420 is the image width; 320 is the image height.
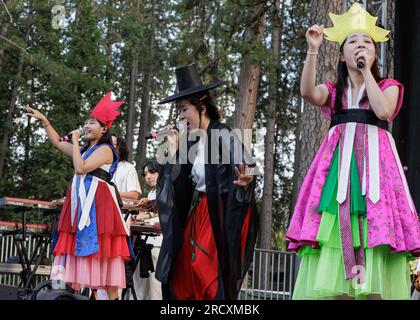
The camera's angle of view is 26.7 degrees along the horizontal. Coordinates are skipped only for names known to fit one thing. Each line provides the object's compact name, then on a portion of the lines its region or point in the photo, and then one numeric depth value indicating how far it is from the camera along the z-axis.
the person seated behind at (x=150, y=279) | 9.61
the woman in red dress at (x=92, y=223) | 7.31
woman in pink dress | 4.68
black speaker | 5.05
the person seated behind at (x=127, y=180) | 9.41
